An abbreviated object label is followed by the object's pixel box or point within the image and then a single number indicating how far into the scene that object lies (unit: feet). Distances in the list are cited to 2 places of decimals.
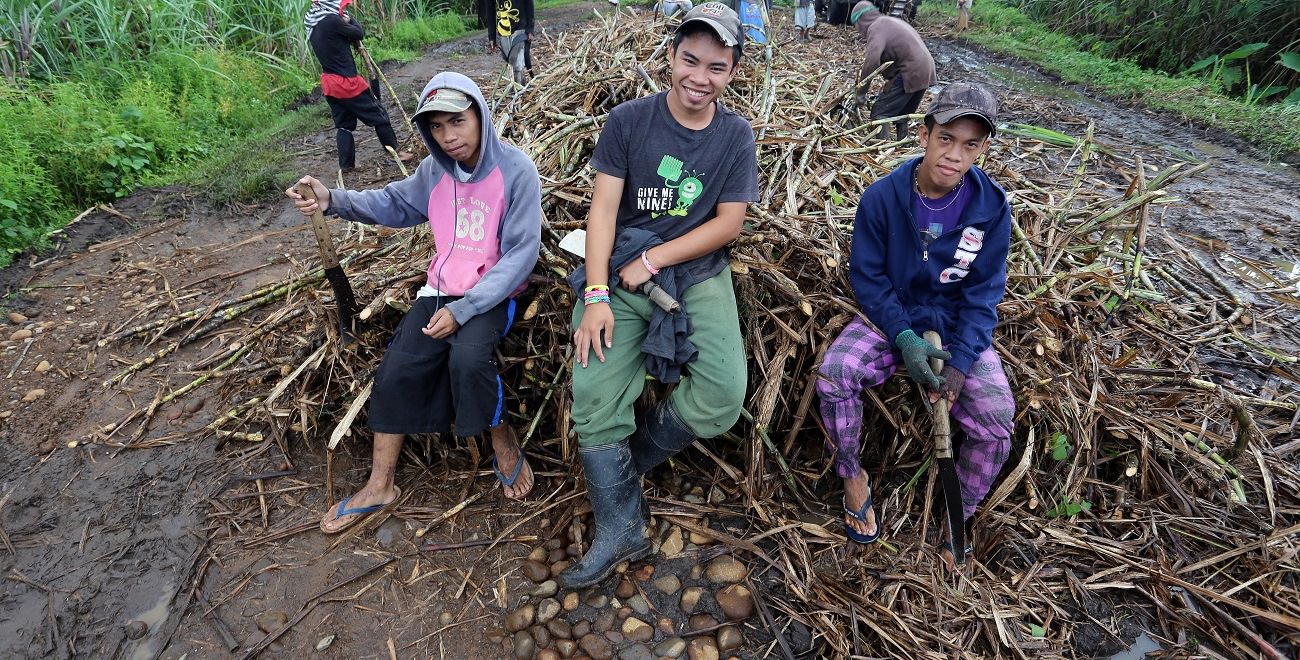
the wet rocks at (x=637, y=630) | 6.94
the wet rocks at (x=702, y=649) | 6.75
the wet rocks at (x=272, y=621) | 7.04
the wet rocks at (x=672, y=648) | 6.77
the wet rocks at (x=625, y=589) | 7.34
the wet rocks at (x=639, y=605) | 7.20
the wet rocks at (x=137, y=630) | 6.97
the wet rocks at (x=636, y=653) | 6.79
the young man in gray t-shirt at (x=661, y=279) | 7.29
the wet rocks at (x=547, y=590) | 7.32
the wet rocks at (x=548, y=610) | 7.11
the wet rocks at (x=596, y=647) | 6.78
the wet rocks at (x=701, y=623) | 6.99
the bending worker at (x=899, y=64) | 17.39
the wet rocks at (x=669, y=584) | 7.39
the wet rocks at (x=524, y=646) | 6.82
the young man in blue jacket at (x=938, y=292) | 7.34
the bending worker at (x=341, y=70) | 17.56
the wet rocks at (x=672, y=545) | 7.77
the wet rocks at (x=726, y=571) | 7.43
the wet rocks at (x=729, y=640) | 6.79
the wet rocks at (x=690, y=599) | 7.20
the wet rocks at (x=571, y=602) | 7.22
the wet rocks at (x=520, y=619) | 7.06
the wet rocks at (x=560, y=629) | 6.96
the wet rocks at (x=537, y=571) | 7.54
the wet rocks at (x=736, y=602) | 7.06
